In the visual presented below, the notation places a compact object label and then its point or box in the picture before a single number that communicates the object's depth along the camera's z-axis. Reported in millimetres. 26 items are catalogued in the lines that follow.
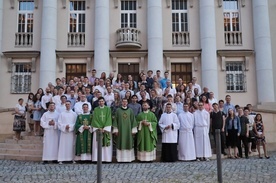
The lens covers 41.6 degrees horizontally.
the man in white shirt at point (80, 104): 12414
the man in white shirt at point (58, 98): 13453
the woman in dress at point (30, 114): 14275
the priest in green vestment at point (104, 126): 11523
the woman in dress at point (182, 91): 13973
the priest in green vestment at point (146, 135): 11688
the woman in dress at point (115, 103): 12760
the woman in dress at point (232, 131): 12781
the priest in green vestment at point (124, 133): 11664
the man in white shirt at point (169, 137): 11953
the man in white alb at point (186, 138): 12180
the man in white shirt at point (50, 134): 12023
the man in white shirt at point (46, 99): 13902
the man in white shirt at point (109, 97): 13188
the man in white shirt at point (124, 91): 13540
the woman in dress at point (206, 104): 13281
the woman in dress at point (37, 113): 14031
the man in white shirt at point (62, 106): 12812
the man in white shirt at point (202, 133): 12227
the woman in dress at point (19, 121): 14422
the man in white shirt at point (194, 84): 15160
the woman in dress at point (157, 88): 13572
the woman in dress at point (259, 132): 13031
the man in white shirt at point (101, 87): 13987
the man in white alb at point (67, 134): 11961
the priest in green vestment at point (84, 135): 11695
